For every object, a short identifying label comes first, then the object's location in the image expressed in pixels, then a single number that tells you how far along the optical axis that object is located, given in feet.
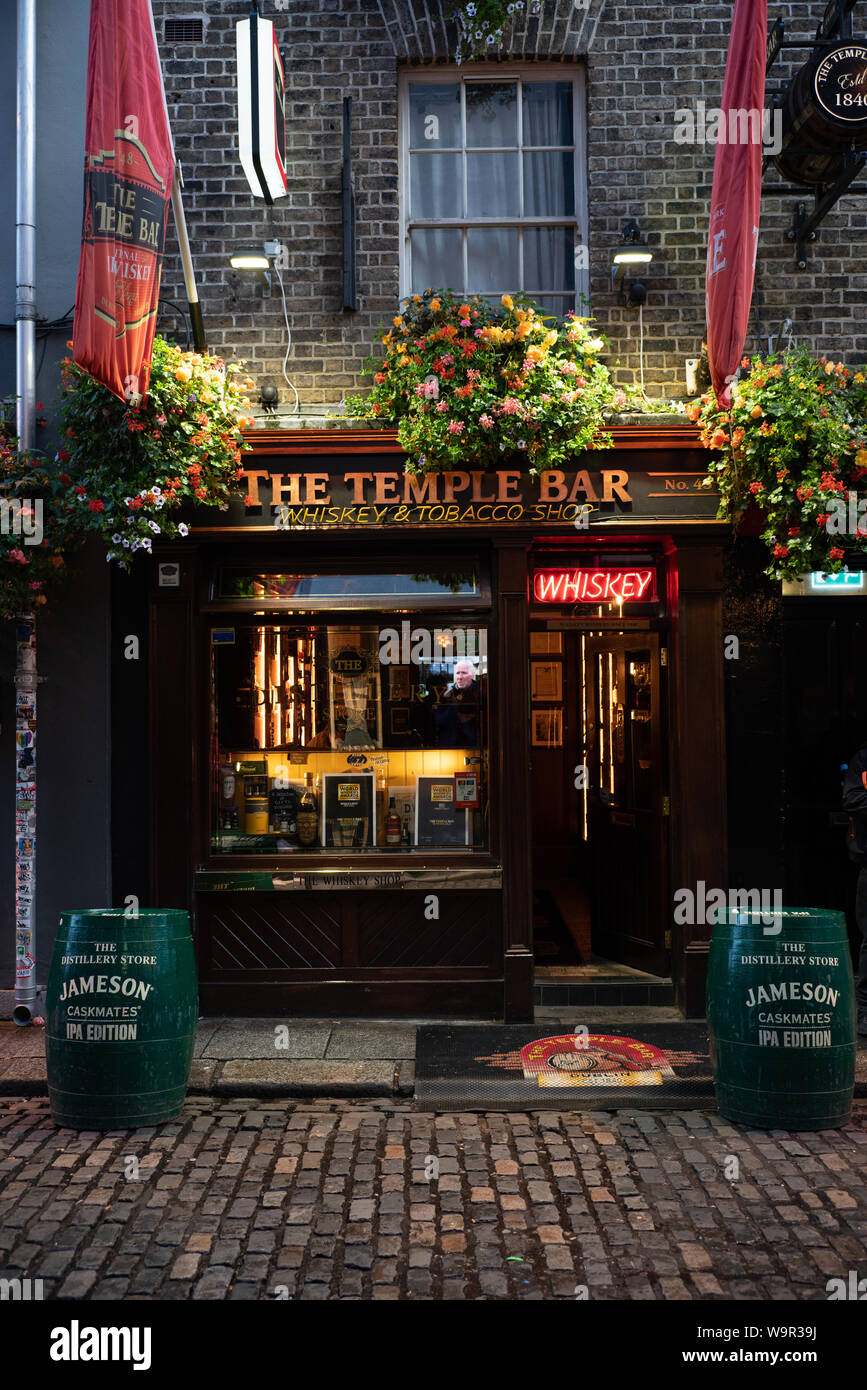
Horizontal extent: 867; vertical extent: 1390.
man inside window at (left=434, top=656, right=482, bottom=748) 26.45
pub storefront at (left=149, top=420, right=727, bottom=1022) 25.11
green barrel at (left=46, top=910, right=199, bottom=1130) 18.42
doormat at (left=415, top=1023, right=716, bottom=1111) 20.01
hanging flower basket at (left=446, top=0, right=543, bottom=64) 25.50
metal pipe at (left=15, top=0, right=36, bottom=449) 24.91
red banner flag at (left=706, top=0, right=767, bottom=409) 22.22
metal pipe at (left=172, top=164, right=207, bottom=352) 24.07
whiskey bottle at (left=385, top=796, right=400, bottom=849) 26.50
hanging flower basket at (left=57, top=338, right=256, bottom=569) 22.27
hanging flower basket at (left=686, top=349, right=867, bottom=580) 21.97
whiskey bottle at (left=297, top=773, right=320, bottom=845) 26.43
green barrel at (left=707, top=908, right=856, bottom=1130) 18.21
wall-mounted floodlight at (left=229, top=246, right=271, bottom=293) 24.88
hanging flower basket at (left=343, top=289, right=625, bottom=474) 23.18
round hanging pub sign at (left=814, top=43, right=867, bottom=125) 23.38
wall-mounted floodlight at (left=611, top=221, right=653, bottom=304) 25.20
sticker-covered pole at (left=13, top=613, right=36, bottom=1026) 24.35
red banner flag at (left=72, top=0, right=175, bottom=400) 21.04
